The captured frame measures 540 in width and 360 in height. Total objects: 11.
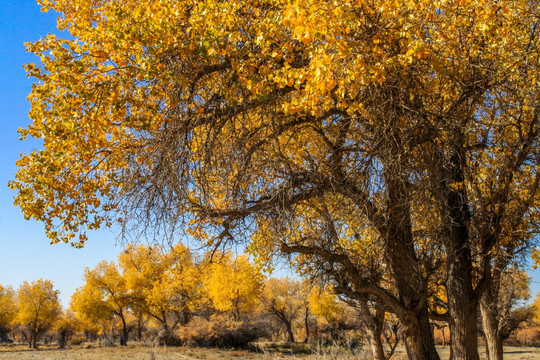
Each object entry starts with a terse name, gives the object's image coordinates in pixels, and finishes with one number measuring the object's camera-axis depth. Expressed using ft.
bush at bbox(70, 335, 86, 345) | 179.36
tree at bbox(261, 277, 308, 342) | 151.53
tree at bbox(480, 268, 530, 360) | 37.02
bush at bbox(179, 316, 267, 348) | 104.17
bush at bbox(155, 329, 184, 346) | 106.83
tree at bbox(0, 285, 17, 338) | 158.40
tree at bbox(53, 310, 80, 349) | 166.24
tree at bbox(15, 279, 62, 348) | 142.41
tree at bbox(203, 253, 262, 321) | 107.24
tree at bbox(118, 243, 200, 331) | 114.52
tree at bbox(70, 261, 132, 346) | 123.34
